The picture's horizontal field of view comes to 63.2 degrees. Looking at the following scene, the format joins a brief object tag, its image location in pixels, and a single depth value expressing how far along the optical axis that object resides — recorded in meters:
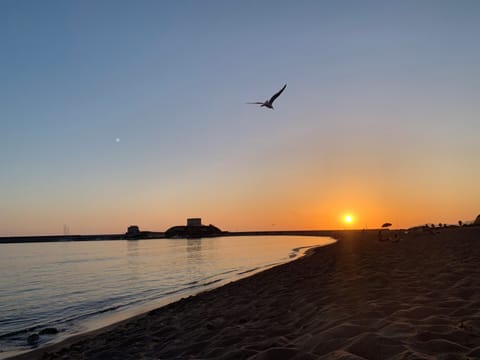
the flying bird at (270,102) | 16.92
